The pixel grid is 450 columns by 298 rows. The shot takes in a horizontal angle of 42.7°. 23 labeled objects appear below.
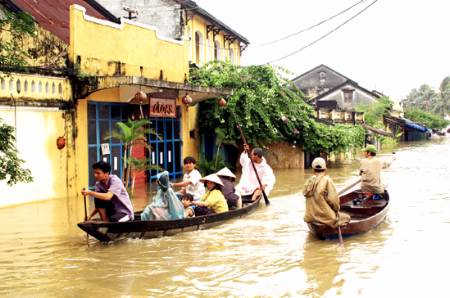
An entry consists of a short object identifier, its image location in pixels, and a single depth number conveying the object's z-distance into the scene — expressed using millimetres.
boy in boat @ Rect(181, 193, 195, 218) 10953
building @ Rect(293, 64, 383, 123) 49344
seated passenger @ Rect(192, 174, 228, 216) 11125
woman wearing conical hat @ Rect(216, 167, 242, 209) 12086
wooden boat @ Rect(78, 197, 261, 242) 9305
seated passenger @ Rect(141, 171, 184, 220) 10289
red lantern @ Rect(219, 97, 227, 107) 20141
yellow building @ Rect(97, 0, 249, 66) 25297
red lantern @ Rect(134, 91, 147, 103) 15812
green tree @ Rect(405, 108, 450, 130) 66250
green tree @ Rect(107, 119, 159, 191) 14297
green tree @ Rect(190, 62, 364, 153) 21719
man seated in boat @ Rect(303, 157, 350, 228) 9602
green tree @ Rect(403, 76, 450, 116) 92562
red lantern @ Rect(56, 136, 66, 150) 14836
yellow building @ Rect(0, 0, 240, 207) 14195
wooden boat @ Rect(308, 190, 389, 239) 9867
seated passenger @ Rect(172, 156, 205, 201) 11648
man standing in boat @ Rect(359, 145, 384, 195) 12367
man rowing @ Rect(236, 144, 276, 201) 14258
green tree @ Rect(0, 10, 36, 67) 5654
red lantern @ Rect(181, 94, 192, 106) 19312
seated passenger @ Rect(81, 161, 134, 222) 9289
